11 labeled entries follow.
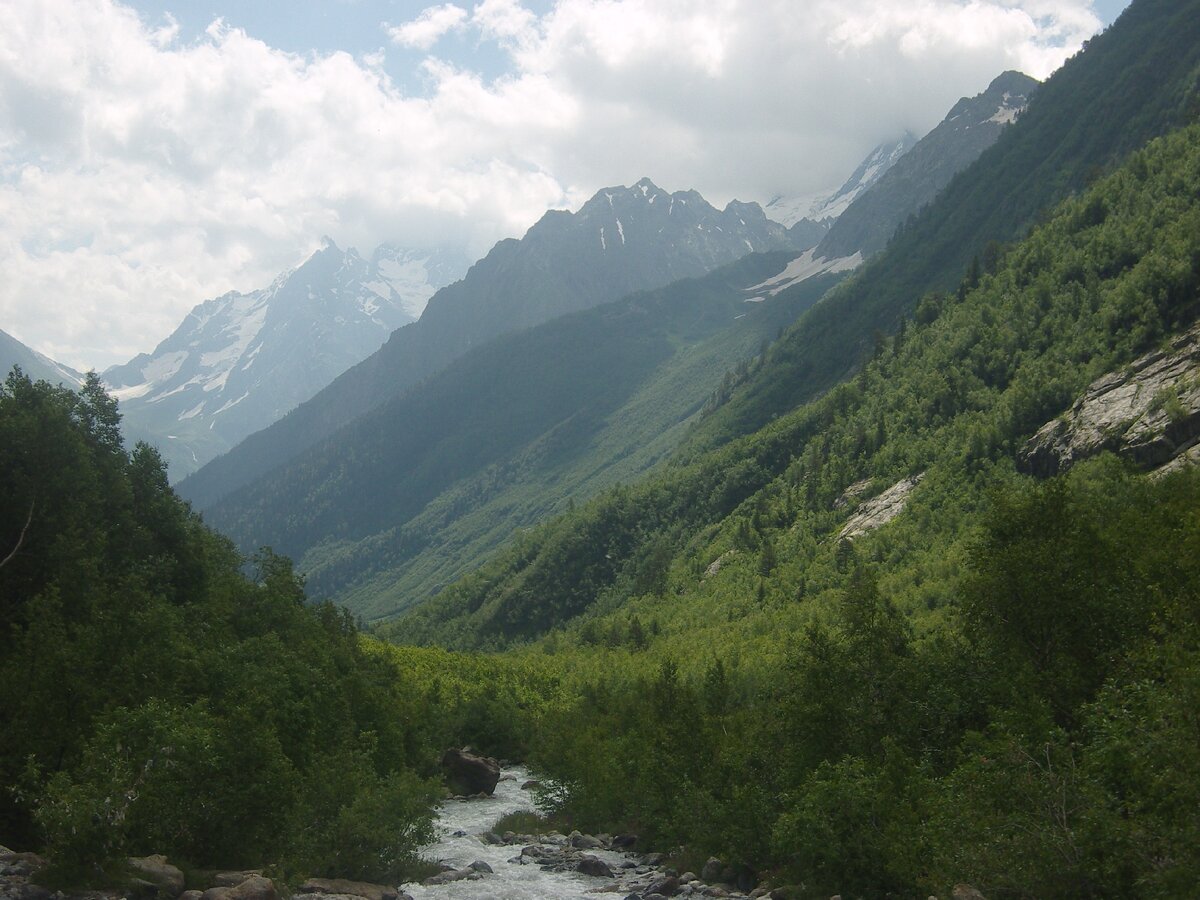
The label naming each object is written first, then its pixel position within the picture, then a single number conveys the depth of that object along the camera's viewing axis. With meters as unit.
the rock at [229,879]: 39.47
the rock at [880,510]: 172.12
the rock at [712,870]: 54.78
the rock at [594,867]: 58.50
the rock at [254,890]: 36.59
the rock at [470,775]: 94.88
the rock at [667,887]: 51.91
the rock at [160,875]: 37.19
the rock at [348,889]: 45.14
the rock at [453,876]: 55.00
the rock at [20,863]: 35.88
